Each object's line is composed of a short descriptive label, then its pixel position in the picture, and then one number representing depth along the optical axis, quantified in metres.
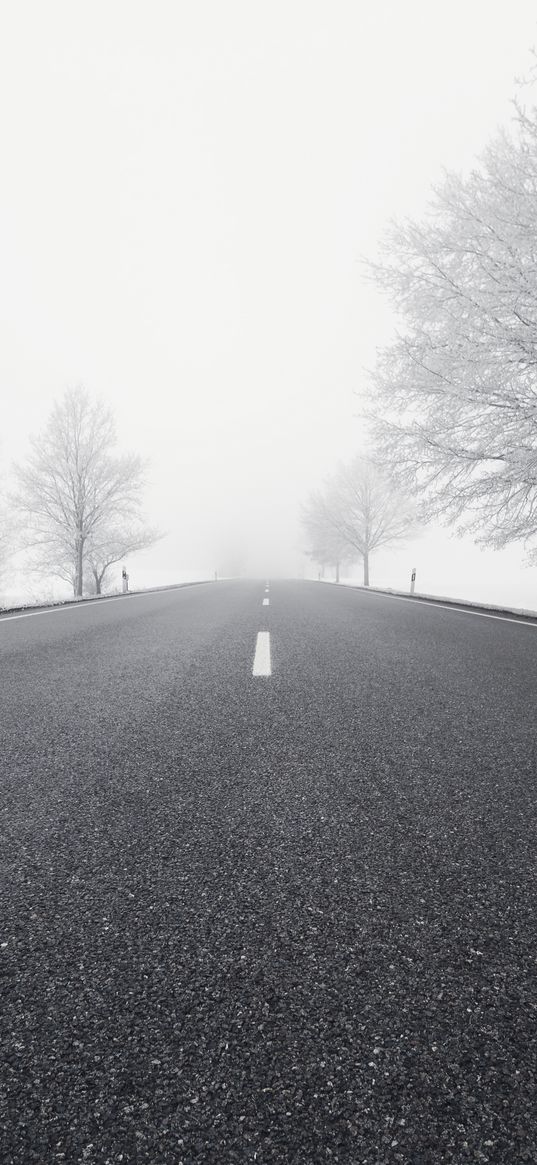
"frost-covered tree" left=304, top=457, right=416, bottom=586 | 28.05
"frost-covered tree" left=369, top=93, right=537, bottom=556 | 8.63
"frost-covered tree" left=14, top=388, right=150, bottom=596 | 20.05
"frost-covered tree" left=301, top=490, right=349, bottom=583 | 32.28
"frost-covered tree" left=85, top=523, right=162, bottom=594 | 22.22
